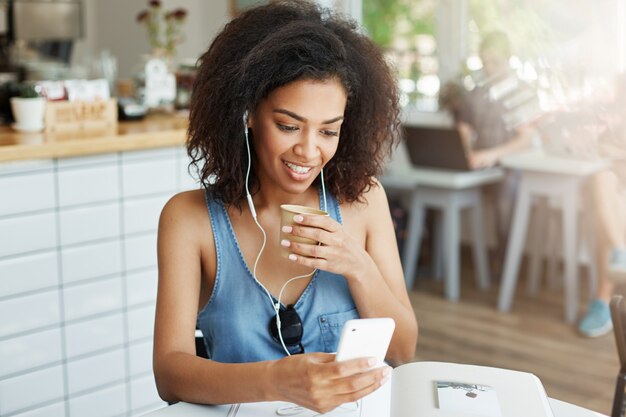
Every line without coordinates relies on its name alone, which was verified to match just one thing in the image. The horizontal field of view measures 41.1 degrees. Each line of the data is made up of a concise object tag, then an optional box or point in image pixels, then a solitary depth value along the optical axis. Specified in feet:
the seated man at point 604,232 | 12.78
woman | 4.63
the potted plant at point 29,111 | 8.88
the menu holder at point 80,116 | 9.14
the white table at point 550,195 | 13.34
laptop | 14.43
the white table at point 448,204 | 14.53
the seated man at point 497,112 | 15.17
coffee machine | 17.52
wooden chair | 4.89
